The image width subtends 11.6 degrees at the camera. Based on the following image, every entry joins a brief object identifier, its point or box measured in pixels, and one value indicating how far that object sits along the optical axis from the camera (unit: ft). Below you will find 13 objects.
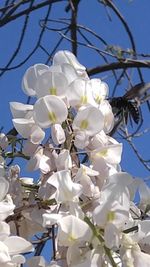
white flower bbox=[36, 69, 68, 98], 2.04
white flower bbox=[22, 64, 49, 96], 2.14
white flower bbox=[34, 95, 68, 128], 2.00
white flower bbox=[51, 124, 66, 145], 1.99
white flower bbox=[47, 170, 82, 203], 1.84
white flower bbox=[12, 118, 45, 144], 2.05
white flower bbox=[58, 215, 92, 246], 1.79
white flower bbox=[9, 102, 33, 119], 2.11
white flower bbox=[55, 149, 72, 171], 1.92
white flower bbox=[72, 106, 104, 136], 2.01
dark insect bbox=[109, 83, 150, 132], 3.57
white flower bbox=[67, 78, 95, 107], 2.06
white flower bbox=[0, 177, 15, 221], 1.87
